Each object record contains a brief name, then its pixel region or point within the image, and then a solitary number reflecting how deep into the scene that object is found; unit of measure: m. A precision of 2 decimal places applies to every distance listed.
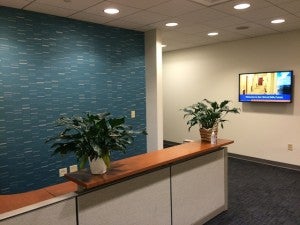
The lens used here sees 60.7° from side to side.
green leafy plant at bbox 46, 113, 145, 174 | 1.81
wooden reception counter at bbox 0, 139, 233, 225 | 1.74
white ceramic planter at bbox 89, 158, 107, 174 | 1.92
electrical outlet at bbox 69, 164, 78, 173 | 3.82
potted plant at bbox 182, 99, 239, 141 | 3.00
